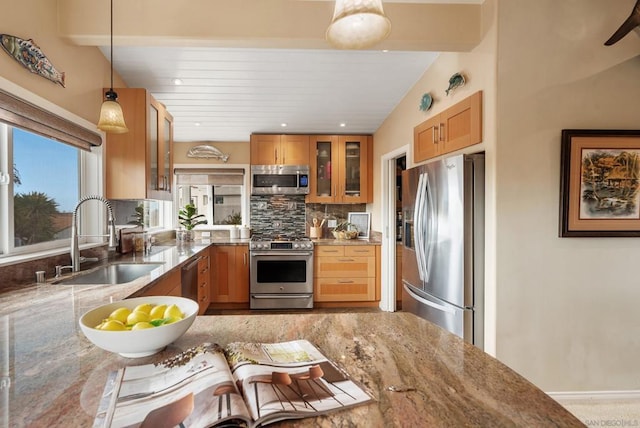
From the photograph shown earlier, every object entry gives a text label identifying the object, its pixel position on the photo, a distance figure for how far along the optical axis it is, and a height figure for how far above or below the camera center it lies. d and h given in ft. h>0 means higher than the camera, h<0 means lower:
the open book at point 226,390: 1.70 -1.17
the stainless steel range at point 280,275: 11.62 -2.51
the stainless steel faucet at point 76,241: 5.72 -0.55
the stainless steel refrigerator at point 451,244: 6.02 -0.71
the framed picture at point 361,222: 13.60 -0.47
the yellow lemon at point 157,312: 2.76 -0.95
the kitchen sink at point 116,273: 5.91 -1.33
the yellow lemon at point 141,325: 2.48 -0.97
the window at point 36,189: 5.08 +0.47
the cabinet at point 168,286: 5.71 -1.58
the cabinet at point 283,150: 13.05 +2.76
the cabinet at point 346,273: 11.93 -2.49
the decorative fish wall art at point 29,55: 4.45 +2.55
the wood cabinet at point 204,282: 9.87 -2.46
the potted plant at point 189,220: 12.33 -0.33
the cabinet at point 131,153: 7.38 +1.50
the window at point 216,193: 13.91 +0.93
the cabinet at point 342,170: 13.28 +1.89
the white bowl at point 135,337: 2.39 -1.04
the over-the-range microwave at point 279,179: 12.96 +1.46
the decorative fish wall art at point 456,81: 6.54 +2.93
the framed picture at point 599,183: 5.57 +0.54
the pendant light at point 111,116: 5.53 +1.82
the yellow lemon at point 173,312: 2.73 -0.94
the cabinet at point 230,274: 11.67 -2.46
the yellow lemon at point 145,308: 2.80 -0.93
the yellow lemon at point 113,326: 2.46 -0.96
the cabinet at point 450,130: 6.13 +1.97
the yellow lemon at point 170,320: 2.65 -0.98
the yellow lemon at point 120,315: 2.70 -0.95
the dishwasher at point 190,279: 7.91 -1.91
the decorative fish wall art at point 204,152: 13.67 +2.81
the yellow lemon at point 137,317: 2.64 -0.95
